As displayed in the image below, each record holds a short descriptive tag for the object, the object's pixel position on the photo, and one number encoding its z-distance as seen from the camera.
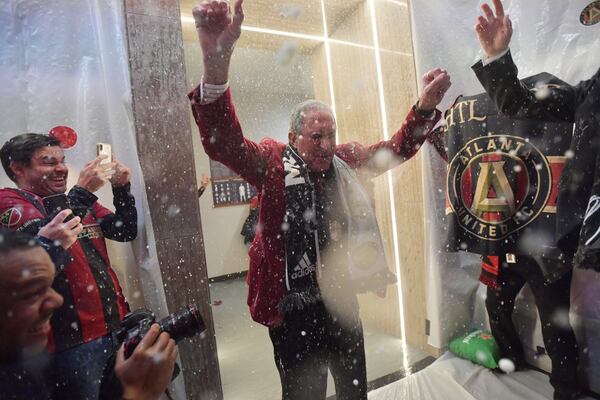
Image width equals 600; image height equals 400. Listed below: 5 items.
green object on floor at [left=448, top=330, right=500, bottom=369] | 1.61
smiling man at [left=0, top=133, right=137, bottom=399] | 0.99
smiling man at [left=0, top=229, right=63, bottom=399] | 0.44
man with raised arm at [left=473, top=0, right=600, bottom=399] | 1.01
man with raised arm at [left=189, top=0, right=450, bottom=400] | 1.05
